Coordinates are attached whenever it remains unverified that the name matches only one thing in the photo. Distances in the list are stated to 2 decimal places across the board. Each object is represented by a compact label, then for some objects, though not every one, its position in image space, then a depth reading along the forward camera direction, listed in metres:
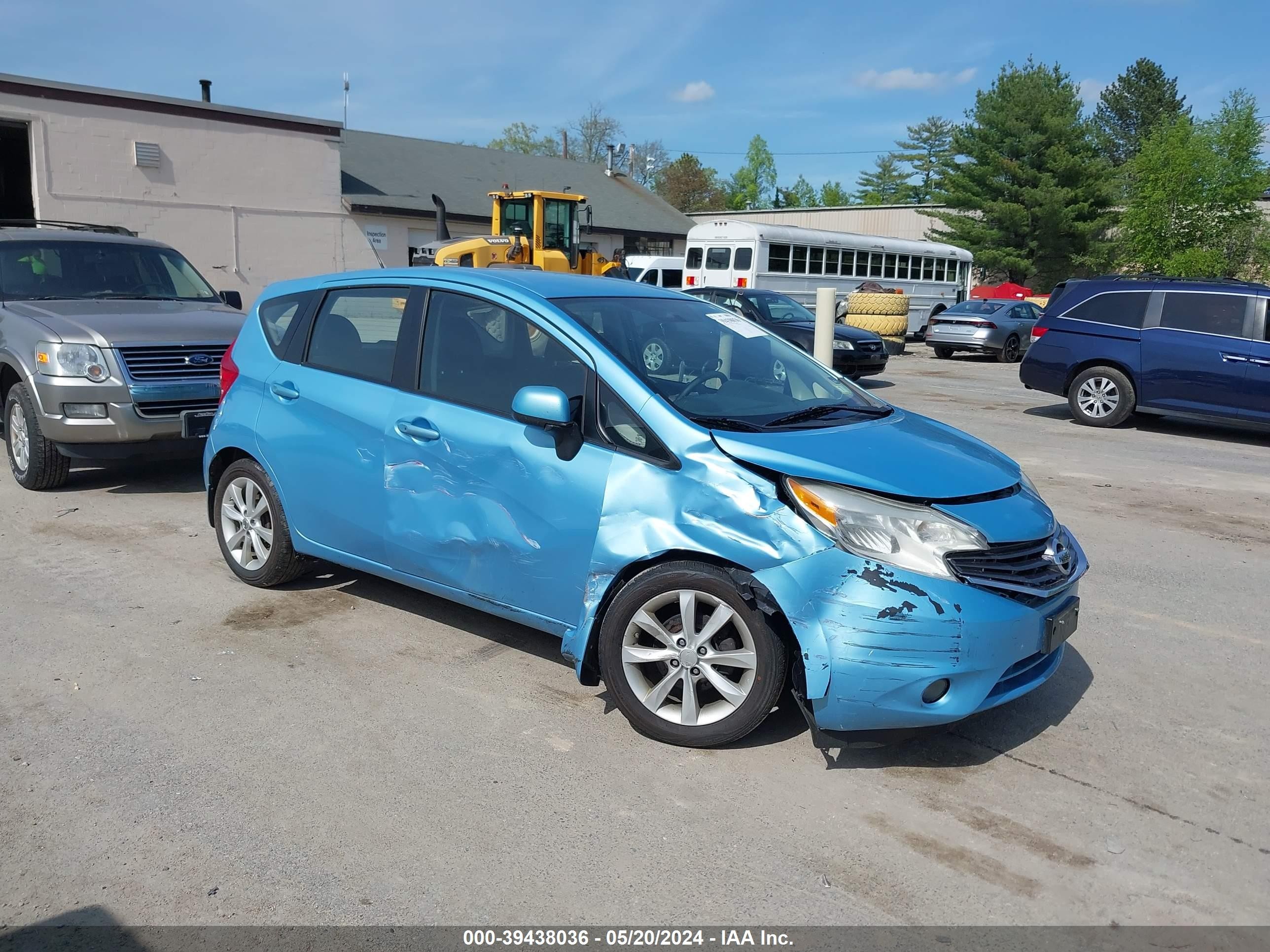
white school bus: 25.91
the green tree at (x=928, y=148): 103.31
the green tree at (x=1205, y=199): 34.97
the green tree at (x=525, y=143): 85.31
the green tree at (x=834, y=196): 112.12
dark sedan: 16.88
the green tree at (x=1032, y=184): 43.53
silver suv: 7.48
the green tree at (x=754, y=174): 102.12
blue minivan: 11.45
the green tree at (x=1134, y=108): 74.12
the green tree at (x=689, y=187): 85.62
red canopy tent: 35.09
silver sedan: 23.55
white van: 30.45
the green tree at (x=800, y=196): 108.88
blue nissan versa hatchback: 3.60
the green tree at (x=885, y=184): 105.00
